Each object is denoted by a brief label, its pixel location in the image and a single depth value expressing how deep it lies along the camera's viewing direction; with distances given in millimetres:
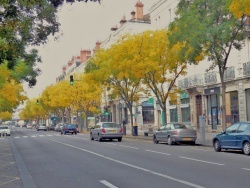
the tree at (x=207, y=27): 20891
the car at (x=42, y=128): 81800
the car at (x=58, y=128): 70256
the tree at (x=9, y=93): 35312
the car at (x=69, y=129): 53656
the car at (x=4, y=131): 56938
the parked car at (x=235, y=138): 17812
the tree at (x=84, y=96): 61094
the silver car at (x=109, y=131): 30781
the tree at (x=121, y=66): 31875
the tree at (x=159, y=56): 30539
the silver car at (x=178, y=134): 24812
